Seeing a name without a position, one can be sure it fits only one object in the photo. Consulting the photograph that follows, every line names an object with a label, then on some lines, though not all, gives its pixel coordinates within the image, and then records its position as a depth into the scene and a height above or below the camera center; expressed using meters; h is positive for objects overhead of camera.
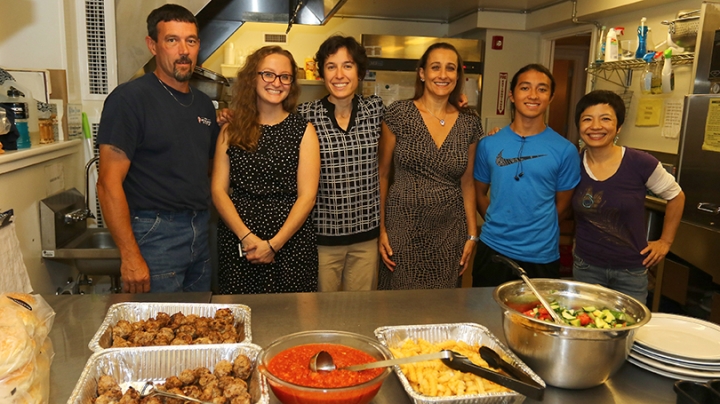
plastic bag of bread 0.84 -0.42
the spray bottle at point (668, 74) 3.46 +0.30
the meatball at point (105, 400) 0.97 -0.54
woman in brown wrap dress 2.28 -0.29
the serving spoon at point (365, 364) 1.02 -0.49
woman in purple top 2.09 -0.35
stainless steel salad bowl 1.06 -0.48
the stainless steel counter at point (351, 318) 1.10 -0.56
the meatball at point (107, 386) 1.00 -0.54
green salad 1.19 -0.46
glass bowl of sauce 0.94 -0.51
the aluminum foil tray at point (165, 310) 1.34 -0.53
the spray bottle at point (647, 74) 3.61 +0.31
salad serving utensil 1.14 -0.41
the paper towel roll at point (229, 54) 5.26 +0.52
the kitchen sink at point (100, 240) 2.77 -0.72
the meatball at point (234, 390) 1.00 -0.53
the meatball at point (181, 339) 1.18 -0.53
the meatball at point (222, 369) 1.07 -0.53
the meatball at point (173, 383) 1.03 -0.54
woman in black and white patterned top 2.20 -0.23
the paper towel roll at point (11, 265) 1.84 -0.59
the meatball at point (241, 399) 0.97 -0.54
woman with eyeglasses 2.03 -0.28
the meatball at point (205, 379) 1.04 -0.54
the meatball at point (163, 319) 1.29 -0.53
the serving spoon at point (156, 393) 0.96 -0.54
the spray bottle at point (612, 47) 3.94 +0.53
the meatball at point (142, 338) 1.18 -0.53
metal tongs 0.95 -0.49
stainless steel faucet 2.53 -0.54
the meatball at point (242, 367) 1.06 -0.53
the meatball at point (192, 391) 1.00 -0.54
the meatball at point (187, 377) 1.05 -0.54
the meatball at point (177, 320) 1.28 -0.53
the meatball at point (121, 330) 1.22 -0.53
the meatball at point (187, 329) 1.22 -0.52
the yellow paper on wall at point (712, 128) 2.80 -0.04
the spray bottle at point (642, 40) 3.71 +0.55
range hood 3.79 +0.67
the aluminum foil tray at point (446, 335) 1.16 -0.53
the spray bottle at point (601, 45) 4.19 +0.58
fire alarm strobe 5.63 +0.76
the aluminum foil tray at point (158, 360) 1.08 -0.53
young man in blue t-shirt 2.16 -0.28
